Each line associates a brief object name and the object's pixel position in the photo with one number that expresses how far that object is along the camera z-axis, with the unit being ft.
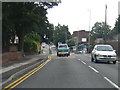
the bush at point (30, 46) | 126.11
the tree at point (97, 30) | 372.58
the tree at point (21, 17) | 61.26
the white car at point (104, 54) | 63.67
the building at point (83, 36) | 397.35
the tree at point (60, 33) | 346.74
